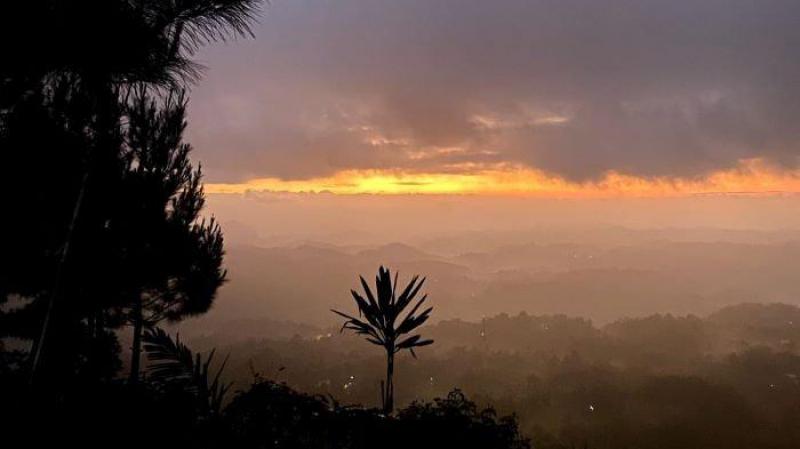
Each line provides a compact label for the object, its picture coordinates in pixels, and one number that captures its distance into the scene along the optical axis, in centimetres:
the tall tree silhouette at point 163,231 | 757
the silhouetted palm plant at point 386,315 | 681
